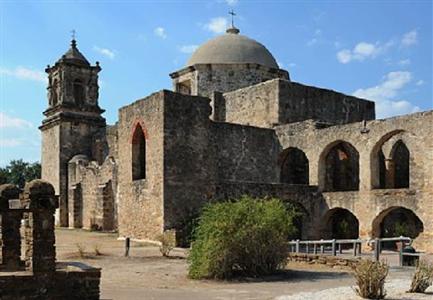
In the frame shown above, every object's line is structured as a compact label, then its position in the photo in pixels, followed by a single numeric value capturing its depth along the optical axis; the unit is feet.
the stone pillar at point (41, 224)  25.57
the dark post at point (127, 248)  52.42
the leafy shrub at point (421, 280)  30.89
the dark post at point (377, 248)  45.62
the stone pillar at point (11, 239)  29.12
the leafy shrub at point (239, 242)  39.24
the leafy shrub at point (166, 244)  52.29
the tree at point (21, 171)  188.65
